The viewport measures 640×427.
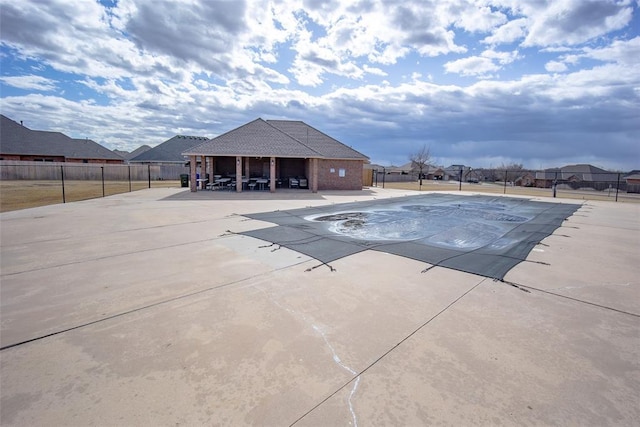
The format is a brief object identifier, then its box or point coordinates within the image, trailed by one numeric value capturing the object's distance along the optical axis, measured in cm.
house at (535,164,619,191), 5353
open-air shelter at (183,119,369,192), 2111
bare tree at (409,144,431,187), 6838
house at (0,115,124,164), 3725
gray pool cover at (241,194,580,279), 651
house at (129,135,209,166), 4419
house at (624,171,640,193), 4703
